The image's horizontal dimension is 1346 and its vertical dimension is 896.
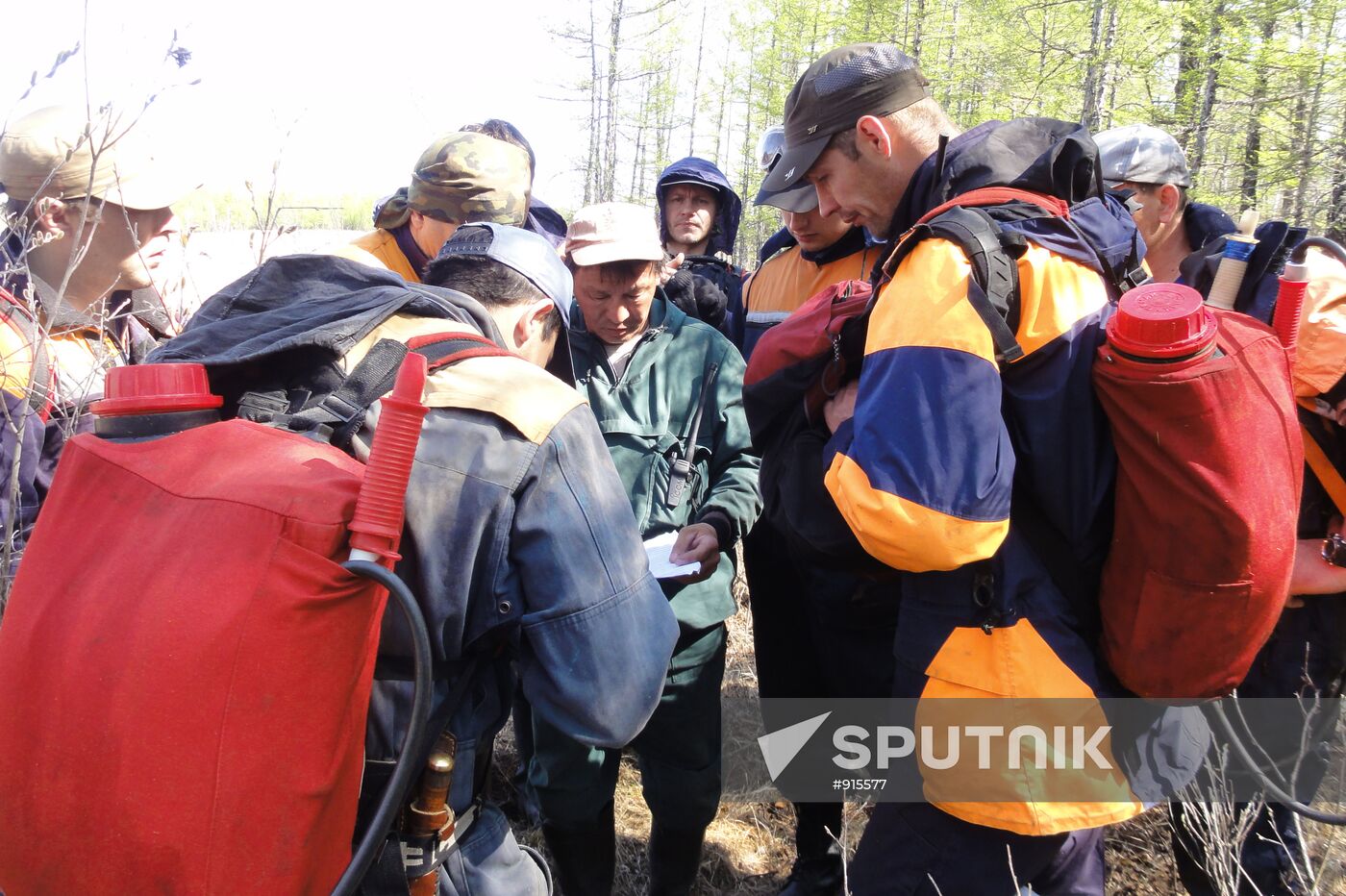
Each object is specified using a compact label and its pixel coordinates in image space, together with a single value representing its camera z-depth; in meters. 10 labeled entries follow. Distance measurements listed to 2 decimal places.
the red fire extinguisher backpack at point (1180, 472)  1.38
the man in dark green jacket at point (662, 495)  2.64
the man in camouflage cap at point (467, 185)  2.72
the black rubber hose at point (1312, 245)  1.71
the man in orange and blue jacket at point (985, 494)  1.45
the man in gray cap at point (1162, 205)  3.22
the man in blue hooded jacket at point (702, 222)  4.22
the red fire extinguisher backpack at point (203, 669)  0.98
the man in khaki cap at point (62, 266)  1.97
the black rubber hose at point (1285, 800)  1.54
